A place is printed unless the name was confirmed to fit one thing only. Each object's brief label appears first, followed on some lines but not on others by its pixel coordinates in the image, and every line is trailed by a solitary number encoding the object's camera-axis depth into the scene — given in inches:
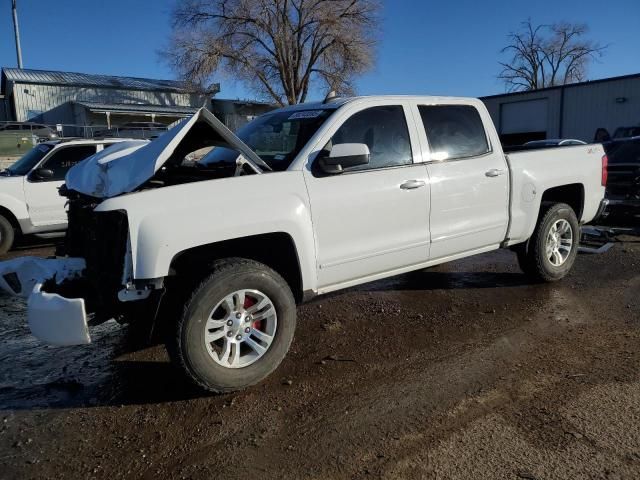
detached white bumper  118.6
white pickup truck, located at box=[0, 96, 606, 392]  124.9
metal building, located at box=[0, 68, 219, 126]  1339.3
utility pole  1491.1
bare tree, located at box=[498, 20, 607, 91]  2469.2
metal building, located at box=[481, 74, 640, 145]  978.1
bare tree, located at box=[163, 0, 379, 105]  1417.3
